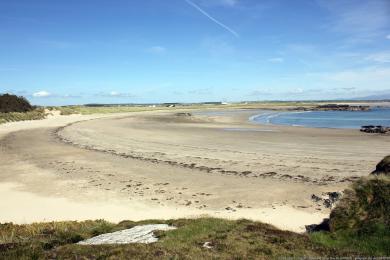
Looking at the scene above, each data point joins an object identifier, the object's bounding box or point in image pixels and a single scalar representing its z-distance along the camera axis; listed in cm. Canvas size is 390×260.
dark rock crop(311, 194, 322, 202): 1639
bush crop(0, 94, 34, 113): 7581
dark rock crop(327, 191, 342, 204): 1586
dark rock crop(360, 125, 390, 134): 4219
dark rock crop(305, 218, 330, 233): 1030
